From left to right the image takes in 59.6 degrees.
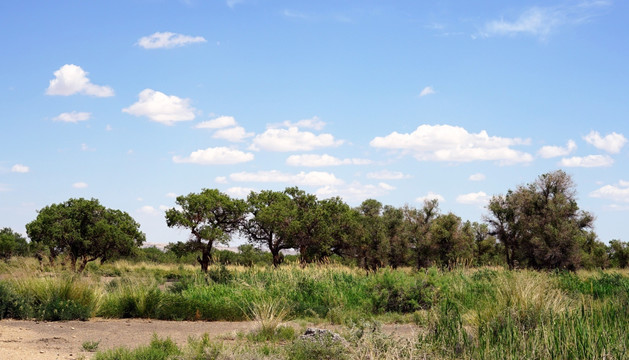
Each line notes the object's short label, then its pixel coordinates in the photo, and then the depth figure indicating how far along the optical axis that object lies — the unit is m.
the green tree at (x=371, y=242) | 37.47
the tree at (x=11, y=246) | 43.00
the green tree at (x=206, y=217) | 32.75
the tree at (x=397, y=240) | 38.38
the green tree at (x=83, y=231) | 29.09
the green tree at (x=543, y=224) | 32.09
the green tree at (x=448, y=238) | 36.31
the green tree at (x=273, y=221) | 34.88
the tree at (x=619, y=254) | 46.28
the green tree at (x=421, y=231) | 37.41
